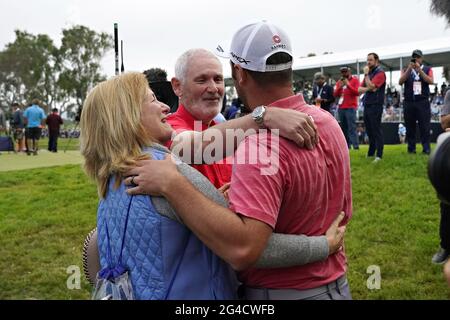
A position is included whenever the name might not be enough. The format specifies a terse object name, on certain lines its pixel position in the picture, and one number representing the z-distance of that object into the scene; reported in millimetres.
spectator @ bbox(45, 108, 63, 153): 20750
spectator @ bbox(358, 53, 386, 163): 9735
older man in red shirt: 3102
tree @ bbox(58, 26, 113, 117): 52625
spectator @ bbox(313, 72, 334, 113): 12461
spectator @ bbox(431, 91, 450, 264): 5059
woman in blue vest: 1873
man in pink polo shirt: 1747
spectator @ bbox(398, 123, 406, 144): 19770
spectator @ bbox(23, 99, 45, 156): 18891
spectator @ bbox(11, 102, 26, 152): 20625
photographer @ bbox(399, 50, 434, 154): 9555
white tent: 21969
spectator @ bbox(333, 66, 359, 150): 11247
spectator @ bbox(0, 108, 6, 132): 25094
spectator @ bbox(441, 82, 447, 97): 22848
